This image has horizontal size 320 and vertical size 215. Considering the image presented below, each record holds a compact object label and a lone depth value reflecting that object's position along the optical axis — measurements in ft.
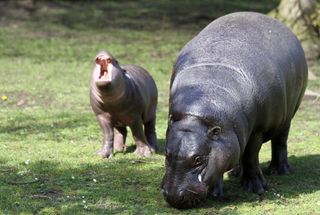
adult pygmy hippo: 36.11
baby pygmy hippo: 47.57
